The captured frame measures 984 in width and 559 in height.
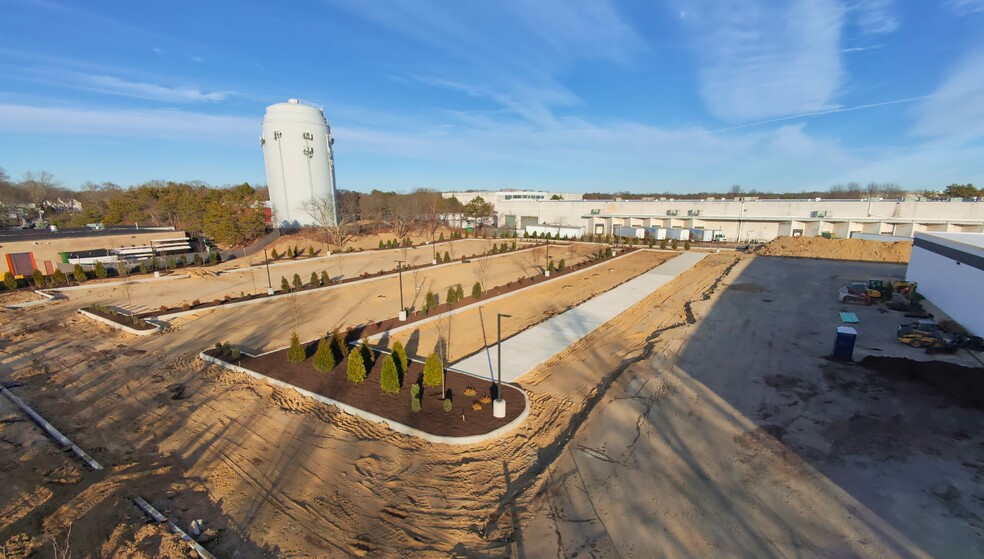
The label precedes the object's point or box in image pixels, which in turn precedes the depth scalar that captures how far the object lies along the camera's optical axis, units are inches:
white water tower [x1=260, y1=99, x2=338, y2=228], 2080.5
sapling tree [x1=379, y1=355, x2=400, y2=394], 547.5
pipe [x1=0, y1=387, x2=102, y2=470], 426.9
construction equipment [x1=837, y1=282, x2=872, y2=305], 989.8
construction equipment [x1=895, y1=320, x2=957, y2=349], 688.6
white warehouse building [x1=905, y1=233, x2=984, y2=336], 781.9
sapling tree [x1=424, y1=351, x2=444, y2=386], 556.4
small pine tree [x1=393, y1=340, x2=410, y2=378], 598.3
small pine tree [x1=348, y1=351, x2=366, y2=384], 584.1
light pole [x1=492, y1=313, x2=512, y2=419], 494.6
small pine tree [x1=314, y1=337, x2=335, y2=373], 618.2
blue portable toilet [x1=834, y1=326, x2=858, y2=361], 646.5
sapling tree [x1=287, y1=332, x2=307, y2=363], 652.7
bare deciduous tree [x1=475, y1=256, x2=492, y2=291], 1291.1
